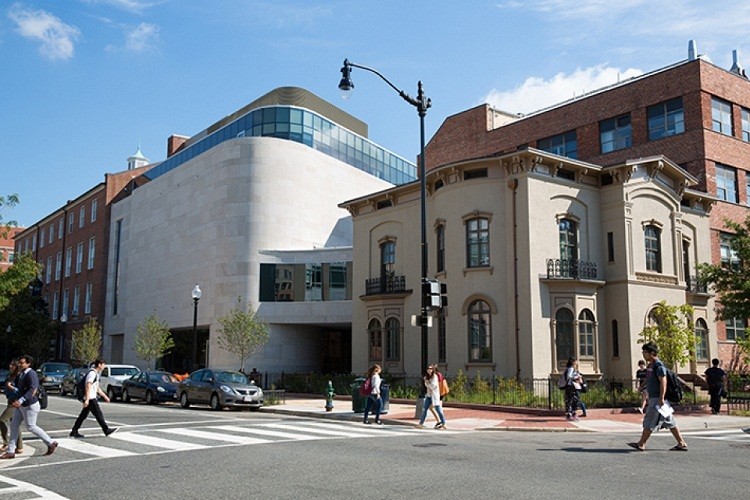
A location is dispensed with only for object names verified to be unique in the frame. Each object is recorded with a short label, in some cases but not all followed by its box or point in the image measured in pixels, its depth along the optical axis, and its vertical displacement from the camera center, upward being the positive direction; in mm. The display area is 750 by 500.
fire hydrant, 23292 -1437
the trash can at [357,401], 21984 -1379
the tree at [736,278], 25922 +2814
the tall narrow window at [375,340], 33500 +670
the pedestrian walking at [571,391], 20328 -956
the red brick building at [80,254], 60906 +8744
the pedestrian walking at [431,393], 18469 -951
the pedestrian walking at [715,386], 22406 -873
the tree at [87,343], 49844 +674
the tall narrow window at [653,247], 30328 +4472
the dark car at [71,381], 34394 -1356
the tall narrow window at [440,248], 30719 +4427
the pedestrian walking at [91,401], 14875 -969
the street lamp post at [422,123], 20141 +6601
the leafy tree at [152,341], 42812 +696
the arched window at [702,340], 32362 +755
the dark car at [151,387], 28198 -1328
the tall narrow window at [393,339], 32656 +697
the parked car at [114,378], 31562 -1092
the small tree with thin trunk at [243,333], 36750 +1020
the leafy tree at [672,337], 24766 +663
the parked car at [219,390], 24484 -1241
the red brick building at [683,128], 35812 +11916
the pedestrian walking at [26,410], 12188 -969
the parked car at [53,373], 38406 -1093
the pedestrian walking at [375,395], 19422 -1061
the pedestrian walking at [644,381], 12914 -545
